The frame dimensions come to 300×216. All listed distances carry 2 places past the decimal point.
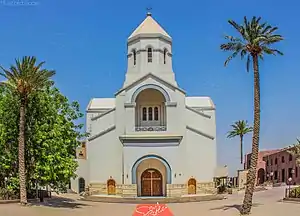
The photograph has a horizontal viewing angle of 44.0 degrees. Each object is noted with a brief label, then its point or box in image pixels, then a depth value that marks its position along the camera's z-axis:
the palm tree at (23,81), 27.22
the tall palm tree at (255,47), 25.41
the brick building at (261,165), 68.75
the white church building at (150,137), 37.55
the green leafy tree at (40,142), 28.14
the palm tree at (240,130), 67.53
